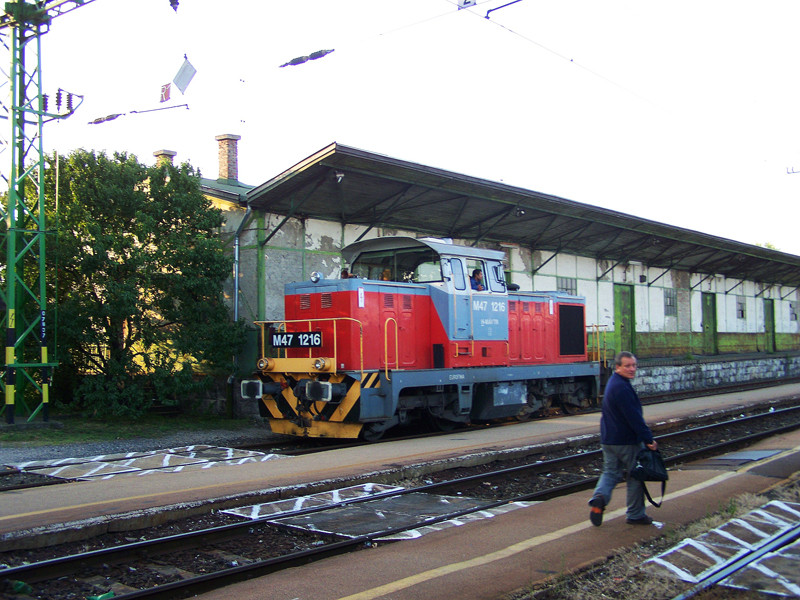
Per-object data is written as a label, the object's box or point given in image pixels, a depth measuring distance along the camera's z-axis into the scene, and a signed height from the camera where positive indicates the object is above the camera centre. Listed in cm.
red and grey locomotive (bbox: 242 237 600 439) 1177 -22
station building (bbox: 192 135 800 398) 1577 +277
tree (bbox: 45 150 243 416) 1391 +130
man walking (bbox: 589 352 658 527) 622 -98
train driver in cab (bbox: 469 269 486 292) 1352 +106
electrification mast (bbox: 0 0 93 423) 1291 +215
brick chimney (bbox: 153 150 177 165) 1814 +492
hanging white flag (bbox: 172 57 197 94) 1175 +447
